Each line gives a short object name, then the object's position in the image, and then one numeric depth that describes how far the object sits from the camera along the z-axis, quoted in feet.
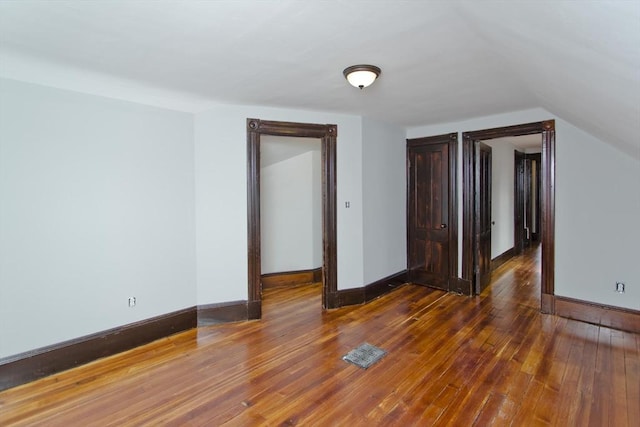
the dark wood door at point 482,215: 14.23
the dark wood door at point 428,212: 14.93
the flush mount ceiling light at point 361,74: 7.91
